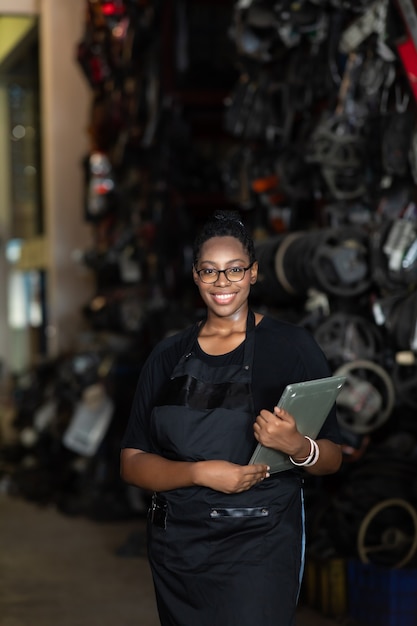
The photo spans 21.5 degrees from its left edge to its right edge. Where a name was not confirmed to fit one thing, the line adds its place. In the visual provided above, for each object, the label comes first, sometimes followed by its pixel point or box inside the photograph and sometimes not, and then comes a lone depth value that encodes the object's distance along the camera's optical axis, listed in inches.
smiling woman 104.2
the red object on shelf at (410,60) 194.1
